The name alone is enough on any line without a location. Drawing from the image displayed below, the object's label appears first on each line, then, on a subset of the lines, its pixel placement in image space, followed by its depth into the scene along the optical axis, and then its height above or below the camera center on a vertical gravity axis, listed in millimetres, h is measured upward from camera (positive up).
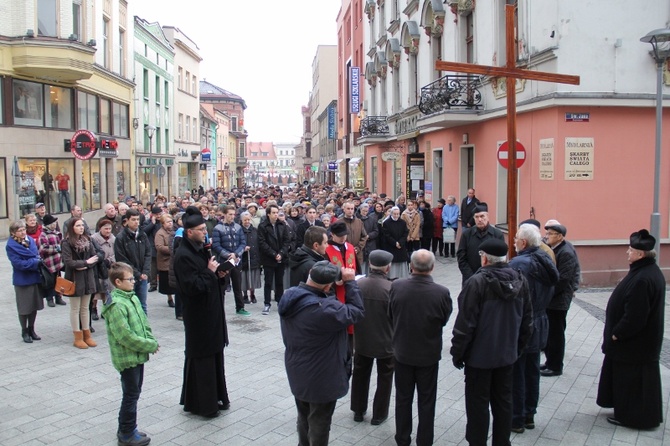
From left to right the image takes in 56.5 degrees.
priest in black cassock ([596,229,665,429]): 5680 -1340
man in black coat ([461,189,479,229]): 15914 -308
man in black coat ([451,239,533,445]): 5078 -1171
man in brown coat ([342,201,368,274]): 11595 -689
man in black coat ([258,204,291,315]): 10789 -901
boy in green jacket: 5387 -1292
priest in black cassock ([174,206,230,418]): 5918 -1174
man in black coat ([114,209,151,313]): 9469 -817
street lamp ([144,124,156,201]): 36106 +1647
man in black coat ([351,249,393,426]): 5785 -1393
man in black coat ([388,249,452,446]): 5207 -1212
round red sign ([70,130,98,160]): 17641 +1500
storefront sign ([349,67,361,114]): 34938 +6026
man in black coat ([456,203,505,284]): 8227 -629
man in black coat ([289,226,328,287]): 6348 -582
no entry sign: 11611 +757
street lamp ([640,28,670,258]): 9281 +1106
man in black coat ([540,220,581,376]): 7086 -1147
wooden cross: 7945 +1486
